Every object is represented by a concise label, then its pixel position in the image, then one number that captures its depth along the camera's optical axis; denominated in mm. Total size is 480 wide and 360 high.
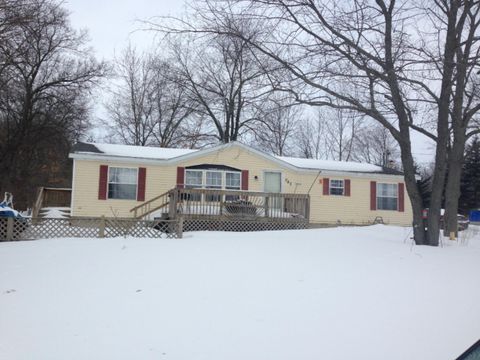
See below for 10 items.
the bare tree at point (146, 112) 32844
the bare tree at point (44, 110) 25109
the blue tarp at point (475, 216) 35944
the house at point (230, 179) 15711
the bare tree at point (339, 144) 41344
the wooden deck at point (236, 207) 13727
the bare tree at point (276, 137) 31453
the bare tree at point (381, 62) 9320
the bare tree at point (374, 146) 43625
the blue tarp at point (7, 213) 11398
